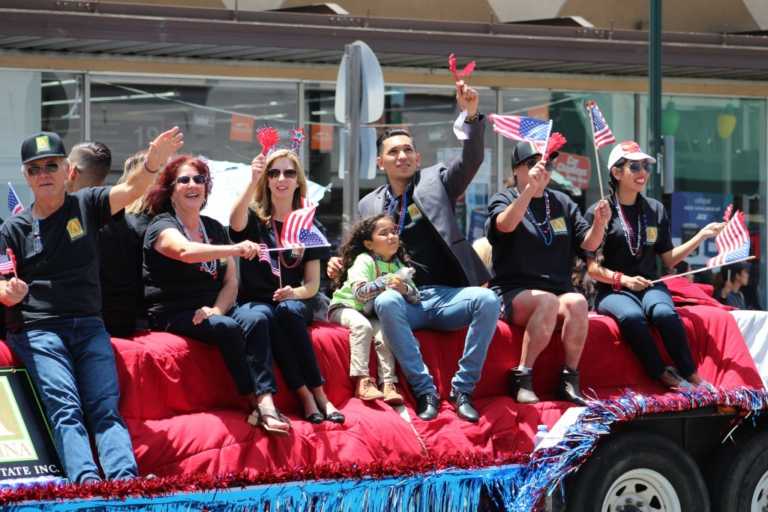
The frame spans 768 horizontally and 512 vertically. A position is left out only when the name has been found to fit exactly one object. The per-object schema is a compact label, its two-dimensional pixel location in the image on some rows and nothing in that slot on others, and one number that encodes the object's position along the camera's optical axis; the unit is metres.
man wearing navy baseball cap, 10.00
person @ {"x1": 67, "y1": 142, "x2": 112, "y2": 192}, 12.14
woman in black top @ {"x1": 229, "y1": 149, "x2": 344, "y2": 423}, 11.30
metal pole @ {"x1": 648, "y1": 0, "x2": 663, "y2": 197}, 19.24
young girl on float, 11.81
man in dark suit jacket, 11.81
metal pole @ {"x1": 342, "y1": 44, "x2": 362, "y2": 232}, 14.65
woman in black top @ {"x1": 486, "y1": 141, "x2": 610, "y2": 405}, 12.44
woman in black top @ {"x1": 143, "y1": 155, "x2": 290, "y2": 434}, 10.85
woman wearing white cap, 13.01
